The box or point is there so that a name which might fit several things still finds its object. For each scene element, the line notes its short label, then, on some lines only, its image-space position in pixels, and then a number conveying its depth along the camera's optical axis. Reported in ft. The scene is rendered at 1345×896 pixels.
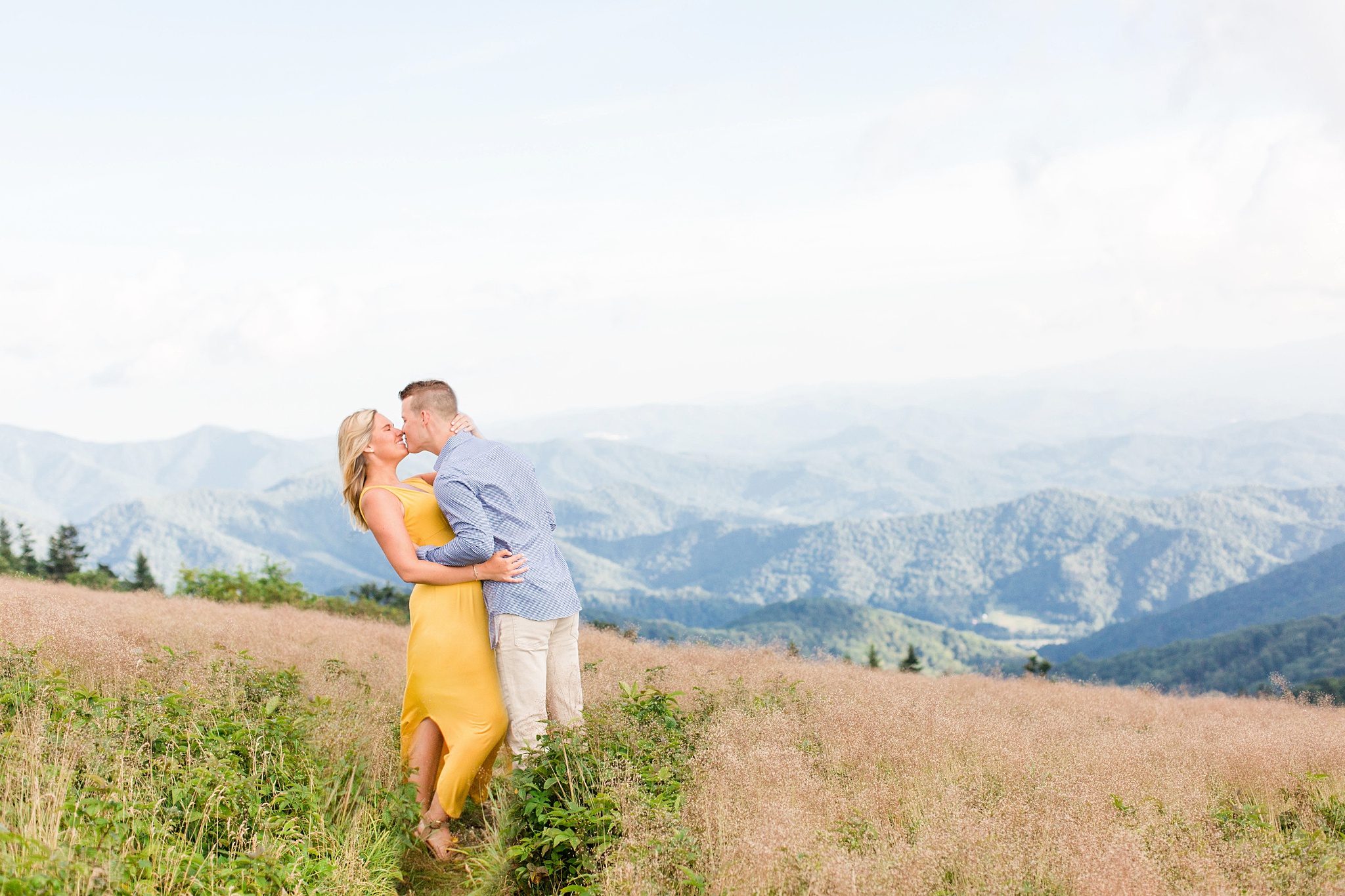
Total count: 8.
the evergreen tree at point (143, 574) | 108.83
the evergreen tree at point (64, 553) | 109.60
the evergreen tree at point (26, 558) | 93.04
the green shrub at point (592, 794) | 11.31
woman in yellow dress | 13.98
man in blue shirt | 13.28
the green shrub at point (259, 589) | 58.75
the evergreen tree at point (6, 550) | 86.10
